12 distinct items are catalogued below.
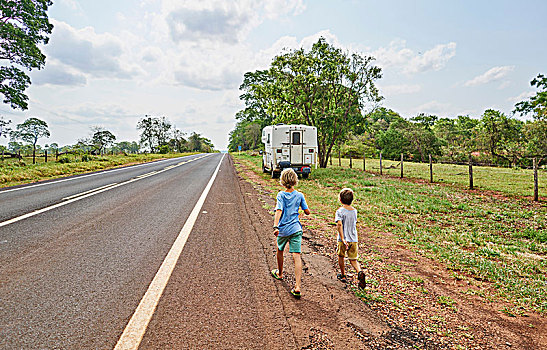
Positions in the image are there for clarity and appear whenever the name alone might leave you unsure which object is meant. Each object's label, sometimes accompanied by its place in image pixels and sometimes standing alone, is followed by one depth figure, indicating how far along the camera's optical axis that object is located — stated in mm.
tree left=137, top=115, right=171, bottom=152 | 80000
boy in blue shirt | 3912
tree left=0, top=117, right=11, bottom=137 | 35531
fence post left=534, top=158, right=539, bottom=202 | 10515
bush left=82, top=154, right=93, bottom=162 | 29955
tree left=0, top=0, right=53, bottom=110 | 20672
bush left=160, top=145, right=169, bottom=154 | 72412
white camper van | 16547
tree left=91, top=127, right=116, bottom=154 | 55744
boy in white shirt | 4184
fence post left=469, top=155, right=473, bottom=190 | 13375
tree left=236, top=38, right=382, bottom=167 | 21719
